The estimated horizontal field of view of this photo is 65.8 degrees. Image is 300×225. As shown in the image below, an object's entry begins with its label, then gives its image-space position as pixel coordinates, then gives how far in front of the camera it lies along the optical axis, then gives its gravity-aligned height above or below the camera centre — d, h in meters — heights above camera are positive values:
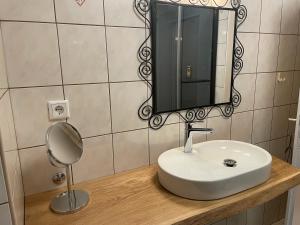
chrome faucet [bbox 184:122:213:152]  1.23 -0.35
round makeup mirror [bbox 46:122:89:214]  0.92 -0.35
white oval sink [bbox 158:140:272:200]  0.98 -0.50
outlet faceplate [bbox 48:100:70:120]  1.04 -0.20
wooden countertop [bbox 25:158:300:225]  0.89 -0.58
